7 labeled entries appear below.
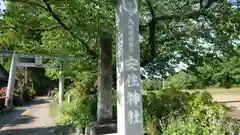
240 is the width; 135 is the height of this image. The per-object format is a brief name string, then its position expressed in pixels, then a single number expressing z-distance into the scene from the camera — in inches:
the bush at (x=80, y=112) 319.0
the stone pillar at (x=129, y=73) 162.9
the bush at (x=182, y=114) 190.6
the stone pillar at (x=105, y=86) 276.2
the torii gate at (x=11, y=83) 805.4
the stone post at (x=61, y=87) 699.1
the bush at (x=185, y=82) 893.3
